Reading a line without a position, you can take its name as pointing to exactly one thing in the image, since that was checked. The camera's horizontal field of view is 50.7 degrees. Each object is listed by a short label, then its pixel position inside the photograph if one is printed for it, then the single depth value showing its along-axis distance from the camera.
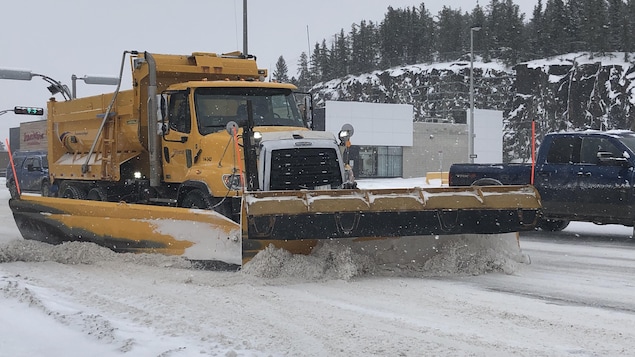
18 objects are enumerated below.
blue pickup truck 11.44
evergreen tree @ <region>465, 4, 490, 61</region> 113.16
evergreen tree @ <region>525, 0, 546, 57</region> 104.50
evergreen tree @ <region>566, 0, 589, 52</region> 97.54
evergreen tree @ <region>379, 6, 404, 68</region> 131.75
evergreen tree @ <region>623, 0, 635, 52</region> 88.94
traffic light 30.36
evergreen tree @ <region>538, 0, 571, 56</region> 100.50
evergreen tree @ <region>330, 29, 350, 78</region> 131.75
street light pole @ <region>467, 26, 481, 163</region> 36.87
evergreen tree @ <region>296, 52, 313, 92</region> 137.34
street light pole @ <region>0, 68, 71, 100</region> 29.30
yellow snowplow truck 7.50
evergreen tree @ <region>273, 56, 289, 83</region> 134.59
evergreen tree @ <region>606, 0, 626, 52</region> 90.00
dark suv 25.62
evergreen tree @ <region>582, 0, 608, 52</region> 91.62
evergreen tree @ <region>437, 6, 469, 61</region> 124.69
